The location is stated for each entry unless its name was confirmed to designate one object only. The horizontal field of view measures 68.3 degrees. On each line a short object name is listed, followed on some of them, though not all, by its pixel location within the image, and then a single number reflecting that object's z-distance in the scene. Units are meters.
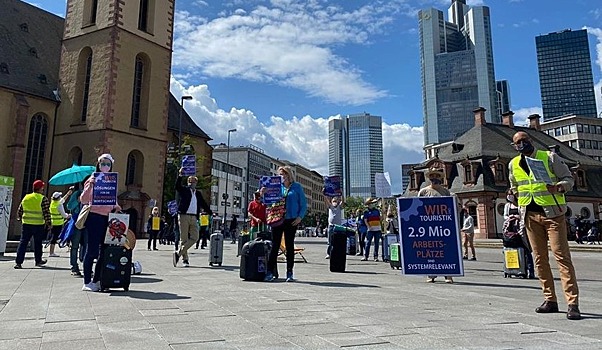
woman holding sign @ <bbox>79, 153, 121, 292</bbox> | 6.82
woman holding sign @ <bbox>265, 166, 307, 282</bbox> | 8.36
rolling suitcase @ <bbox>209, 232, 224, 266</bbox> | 12.01
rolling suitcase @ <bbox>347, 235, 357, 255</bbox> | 18.85
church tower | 36.25
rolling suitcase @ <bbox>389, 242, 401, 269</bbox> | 11.58
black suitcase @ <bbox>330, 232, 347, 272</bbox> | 10.49
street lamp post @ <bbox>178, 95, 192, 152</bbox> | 39.22
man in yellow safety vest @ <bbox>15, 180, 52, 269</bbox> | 10.77
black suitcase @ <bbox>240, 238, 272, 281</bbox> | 8.30
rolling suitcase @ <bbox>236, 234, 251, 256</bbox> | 14.88
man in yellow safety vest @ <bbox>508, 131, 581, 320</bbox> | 5.25
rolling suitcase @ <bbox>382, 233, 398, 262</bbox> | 14.43
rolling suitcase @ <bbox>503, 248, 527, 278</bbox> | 10.09
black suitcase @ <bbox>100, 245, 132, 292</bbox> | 6.75
